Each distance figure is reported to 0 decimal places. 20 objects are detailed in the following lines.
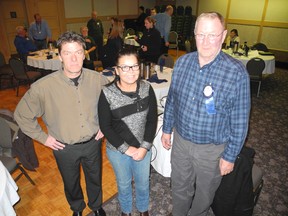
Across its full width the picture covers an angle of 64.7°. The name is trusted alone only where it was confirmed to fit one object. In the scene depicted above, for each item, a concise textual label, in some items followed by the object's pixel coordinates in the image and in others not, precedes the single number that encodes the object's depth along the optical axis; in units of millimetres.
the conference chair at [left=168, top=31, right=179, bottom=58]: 8740
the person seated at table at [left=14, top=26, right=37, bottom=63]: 6059
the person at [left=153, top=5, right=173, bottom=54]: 7531
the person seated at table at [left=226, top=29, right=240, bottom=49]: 6504
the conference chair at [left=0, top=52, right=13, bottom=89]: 5648
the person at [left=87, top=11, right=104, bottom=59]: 7769
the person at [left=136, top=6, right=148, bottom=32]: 9910
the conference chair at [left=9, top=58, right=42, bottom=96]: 4891
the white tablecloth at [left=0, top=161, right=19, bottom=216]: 1625
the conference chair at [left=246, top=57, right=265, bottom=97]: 5156
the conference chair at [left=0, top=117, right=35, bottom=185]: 2318
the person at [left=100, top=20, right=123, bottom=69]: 4130
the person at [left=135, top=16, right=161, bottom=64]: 5219
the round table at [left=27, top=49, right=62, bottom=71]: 5254
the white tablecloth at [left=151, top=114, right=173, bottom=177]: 2389
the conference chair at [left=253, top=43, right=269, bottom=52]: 6980
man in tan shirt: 1567
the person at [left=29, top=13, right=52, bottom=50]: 7148
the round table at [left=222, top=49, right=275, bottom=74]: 5570
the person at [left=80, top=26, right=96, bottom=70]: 5359
